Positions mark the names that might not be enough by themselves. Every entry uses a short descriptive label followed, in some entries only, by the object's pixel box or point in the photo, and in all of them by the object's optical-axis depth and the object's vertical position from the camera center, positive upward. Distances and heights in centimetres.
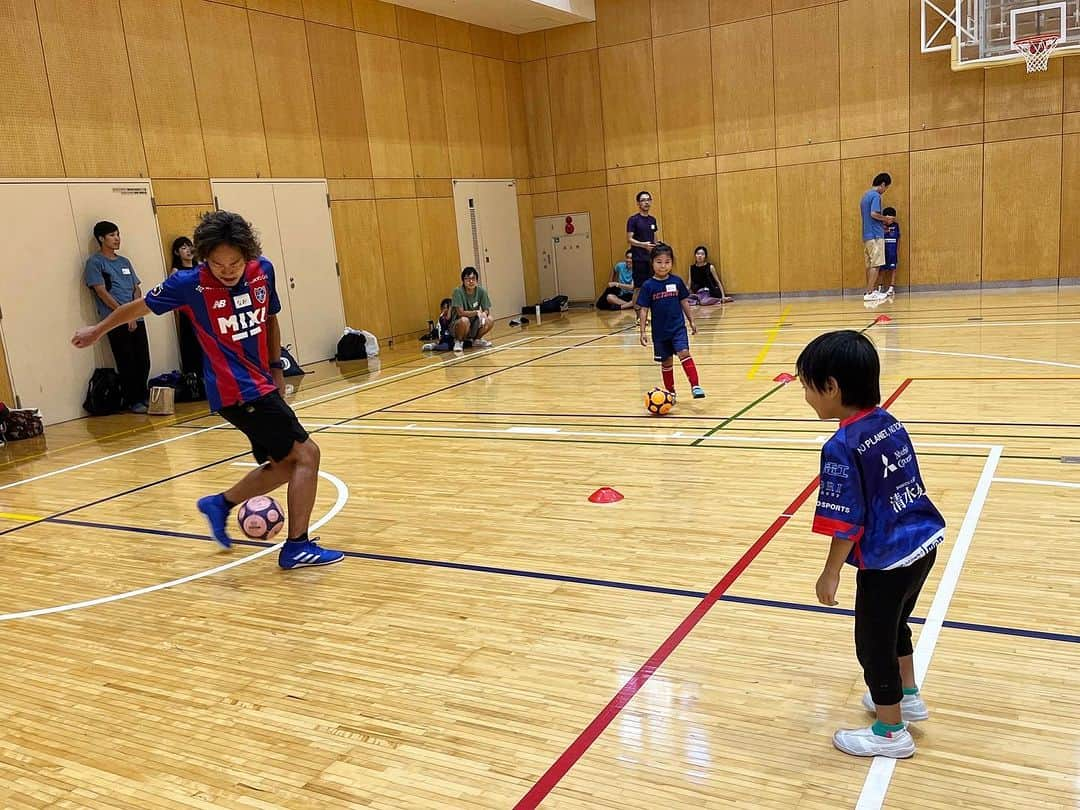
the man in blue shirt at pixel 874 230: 1380 -23
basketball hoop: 1301 +225
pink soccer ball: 519 -146
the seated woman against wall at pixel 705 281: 1675 -96
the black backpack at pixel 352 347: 1375 -132
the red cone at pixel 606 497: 536 -157
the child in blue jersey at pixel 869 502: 240 -79
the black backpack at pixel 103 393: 1046 -129
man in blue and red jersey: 429 -37
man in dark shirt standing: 1350 -1
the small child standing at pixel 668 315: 770 -71
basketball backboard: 1301 +266
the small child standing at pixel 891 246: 1495 -55
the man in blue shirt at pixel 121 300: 1034 -18
